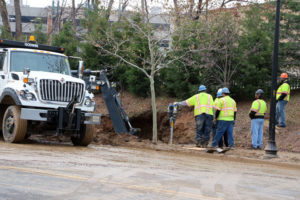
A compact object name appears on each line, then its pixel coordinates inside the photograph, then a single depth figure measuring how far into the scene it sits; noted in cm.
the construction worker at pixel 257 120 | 1612
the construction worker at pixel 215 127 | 1531
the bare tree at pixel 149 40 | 1834
